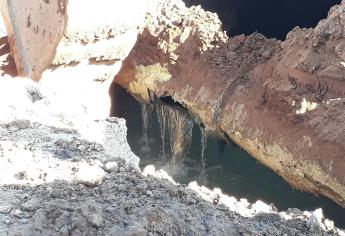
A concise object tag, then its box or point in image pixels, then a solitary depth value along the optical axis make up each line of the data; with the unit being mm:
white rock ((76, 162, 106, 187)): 3238
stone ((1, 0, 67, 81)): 5945
